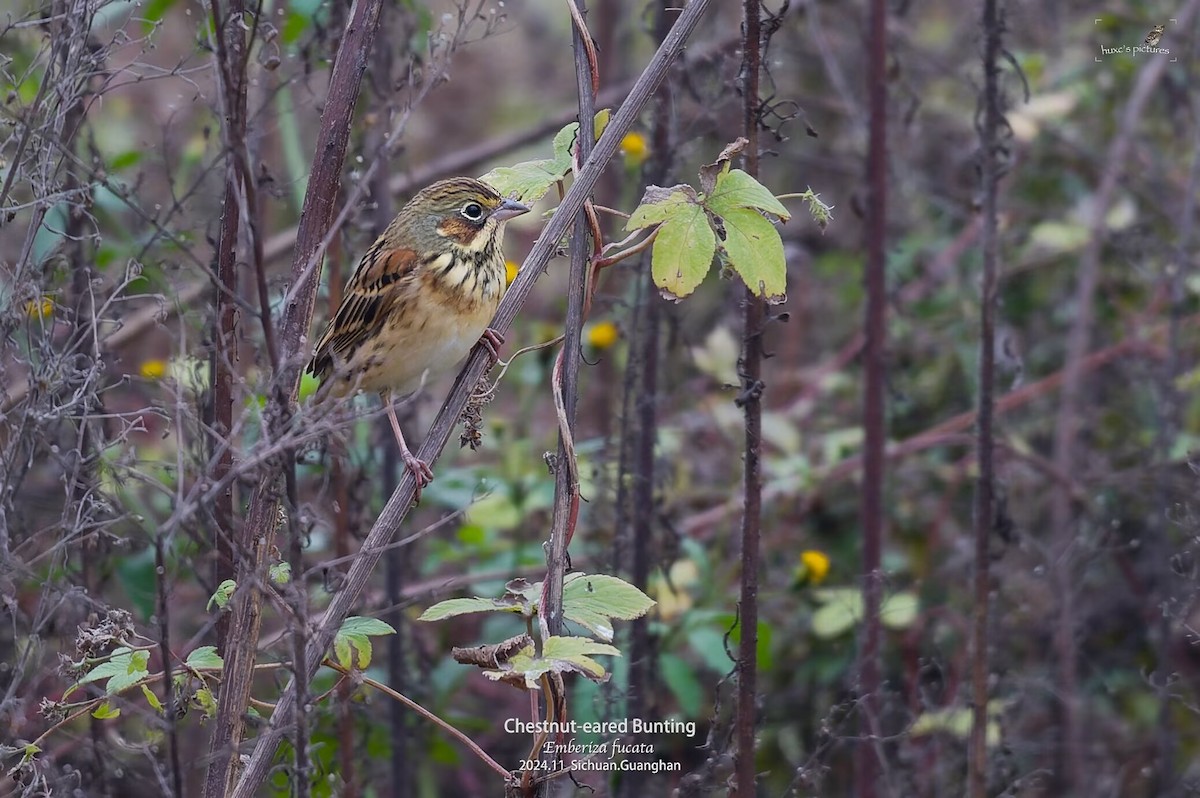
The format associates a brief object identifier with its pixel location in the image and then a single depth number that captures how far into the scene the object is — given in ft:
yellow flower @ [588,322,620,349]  32.31
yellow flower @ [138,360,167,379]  26.70
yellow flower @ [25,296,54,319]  16.58
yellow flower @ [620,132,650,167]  29.14
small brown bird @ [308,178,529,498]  21.09
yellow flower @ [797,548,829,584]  29.35
